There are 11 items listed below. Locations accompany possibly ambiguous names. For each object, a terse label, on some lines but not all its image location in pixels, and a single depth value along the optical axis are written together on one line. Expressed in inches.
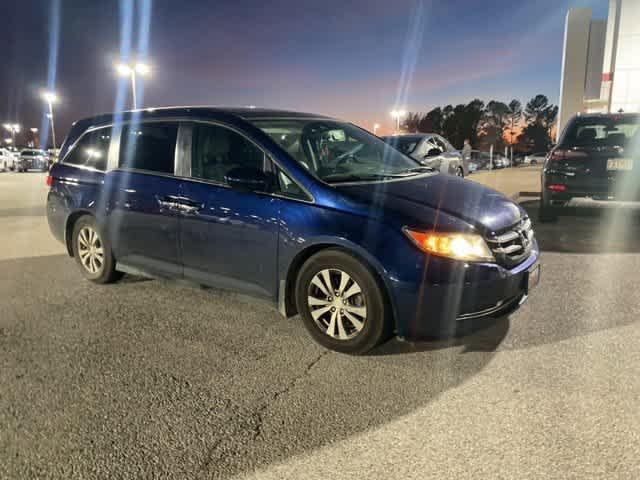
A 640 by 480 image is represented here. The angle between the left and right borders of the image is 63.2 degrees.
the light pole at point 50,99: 1924.2
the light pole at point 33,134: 5669.3
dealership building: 925.3
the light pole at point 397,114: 1727.4
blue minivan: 128.4
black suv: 295.4
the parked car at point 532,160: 2634.8
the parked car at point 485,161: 1642.3
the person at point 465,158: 540.4
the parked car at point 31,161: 1400.1
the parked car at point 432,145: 450.0
